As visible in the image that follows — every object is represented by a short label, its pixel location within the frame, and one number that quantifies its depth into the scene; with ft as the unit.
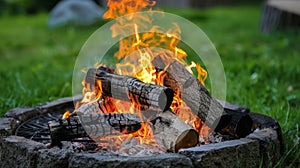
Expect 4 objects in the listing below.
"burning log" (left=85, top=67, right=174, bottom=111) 7.65
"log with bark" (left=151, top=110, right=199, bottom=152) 7.33
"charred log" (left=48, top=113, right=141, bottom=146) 7.54
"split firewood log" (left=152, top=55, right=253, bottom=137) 8.15
